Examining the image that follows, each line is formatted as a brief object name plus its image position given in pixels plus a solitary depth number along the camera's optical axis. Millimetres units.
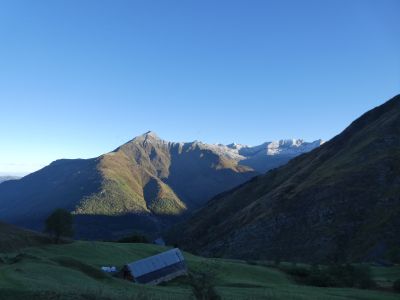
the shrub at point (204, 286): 33500
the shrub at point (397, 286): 67275
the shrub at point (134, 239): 134938
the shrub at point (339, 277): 73562
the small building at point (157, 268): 69375
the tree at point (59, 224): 107188
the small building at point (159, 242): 160900
